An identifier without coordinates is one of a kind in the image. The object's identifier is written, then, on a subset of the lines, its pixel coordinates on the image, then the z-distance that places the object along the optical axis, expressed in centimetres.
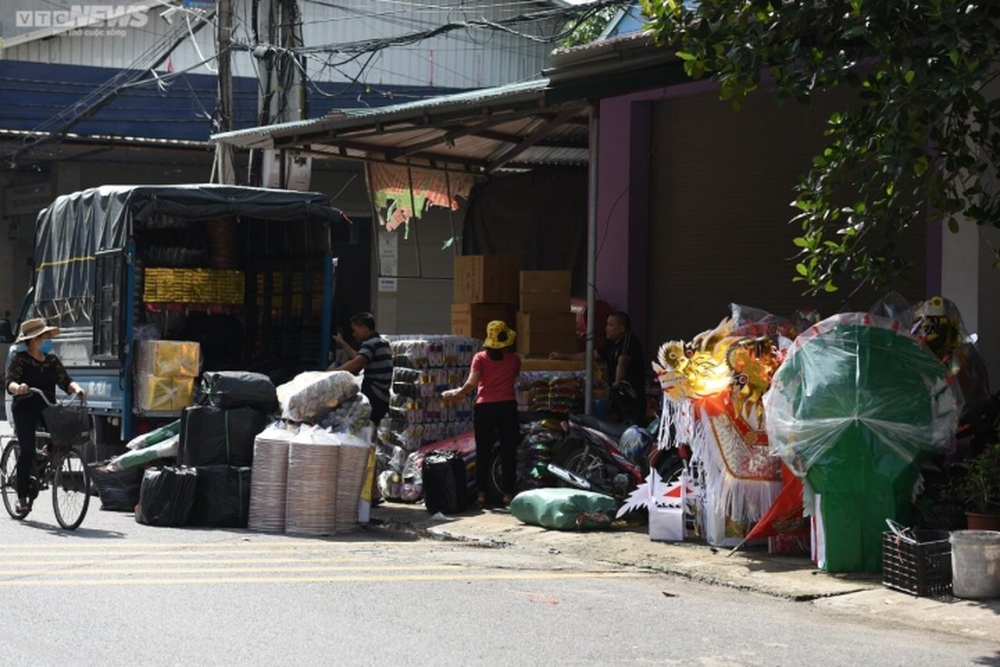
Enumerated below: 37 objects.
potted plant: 1001
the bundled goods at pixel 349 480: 1306
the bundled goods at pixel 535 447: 1450
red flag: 1109
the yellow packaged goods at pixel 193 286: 1627
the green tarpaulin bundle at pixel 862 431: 1035
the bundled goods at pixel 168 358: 1502
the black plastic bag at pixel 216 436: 1352
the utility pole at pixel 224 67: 2236
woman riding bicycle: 1303
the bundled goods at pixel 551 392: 1535
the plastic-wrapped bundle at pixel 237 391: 1369
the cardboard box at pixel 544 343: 1642
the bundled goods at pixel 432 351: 1561
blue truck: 1534
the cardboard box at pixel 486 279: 1711
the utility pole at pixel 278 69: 2217
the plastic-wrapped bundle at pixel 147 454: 1409
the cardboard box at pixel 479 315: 1723
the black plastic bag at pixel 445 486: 1419
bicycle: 1260
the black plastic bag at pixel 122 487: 1433
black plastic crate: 958
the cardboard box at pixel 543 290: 1662
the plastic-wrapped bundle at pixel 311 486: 1285
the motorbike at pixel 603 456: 1349
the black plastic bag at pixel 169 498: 1308
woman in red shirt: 1407
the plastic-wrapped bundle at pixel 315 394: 1327
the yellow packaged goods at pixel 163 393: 1504
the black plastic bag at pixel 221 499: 1320
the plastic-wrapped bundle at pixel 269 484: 1299
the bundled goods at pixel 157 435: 1443
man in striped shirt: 1518
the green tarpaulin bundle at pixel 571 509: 1281
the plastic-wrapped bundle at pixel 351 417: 1326
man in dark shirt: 1468
